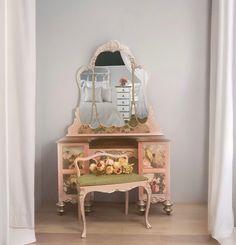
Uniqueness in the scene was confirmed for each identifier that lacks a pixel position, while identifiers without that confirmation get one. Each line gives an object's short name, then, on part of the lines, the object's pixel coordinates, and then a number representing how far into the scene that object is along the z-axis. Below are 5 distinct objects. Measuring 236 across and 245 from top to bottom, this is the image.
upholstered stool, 2.74
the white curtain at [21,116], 2.56
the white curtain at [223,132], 2.45
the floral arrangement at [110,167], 2.93
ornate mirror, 3.49
